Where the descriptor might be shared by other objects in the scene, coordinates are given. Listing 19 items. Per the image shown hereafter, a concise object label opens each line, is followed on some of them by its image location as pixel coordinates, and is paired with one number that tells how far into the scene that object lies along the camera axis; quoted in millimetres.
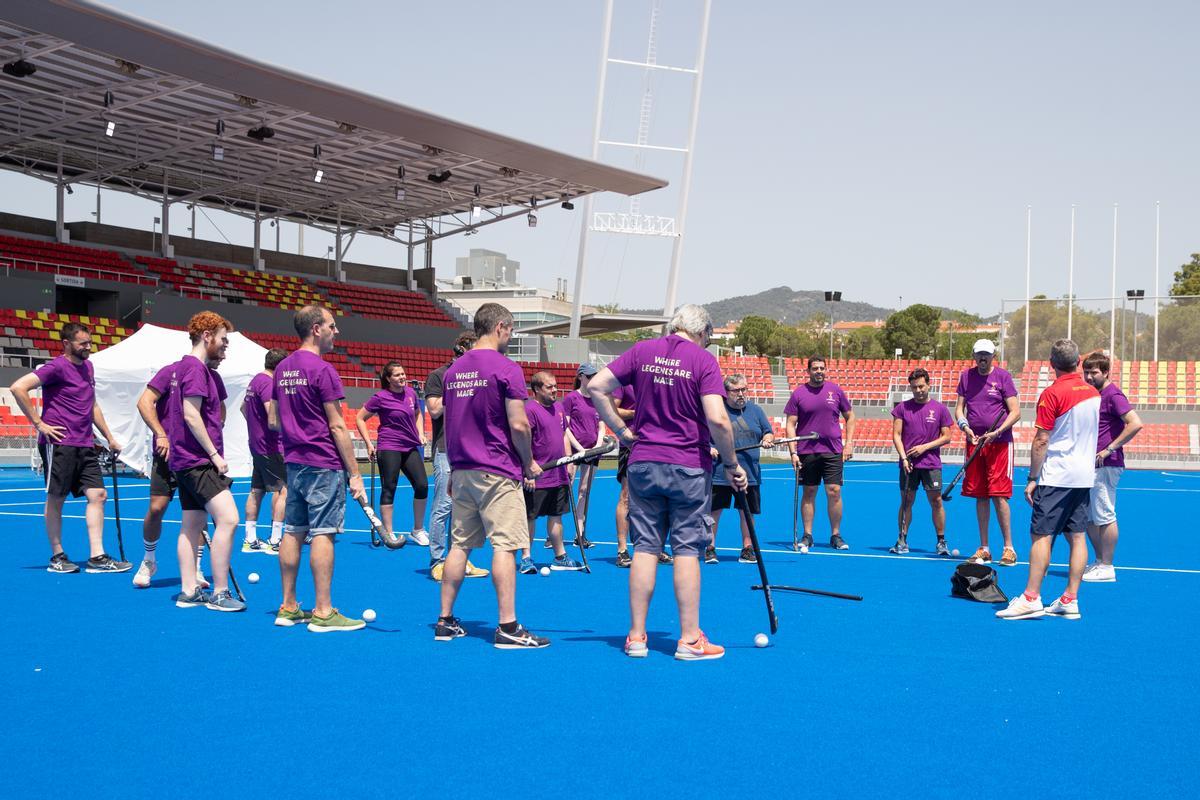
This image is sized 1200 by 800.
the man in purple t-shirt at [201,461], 7340
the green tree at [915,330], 110812
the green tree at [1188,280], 70375
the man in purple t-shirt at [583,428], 10711
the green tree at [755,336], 131500
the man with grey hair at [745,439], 10461
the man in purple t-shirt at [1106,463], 9352
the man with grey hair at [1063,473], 7359
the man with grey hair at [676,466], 6098
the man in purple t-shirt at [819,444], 11672
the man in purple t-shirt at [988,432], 10164
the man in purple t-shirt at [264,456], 10258
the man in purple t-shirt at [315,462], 6672
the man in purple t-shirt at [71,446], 8930
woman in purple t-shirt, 10758
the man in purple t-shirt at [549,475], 9547
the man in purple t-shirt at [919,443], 11250
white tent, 19000
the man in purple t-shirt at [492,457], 6340
